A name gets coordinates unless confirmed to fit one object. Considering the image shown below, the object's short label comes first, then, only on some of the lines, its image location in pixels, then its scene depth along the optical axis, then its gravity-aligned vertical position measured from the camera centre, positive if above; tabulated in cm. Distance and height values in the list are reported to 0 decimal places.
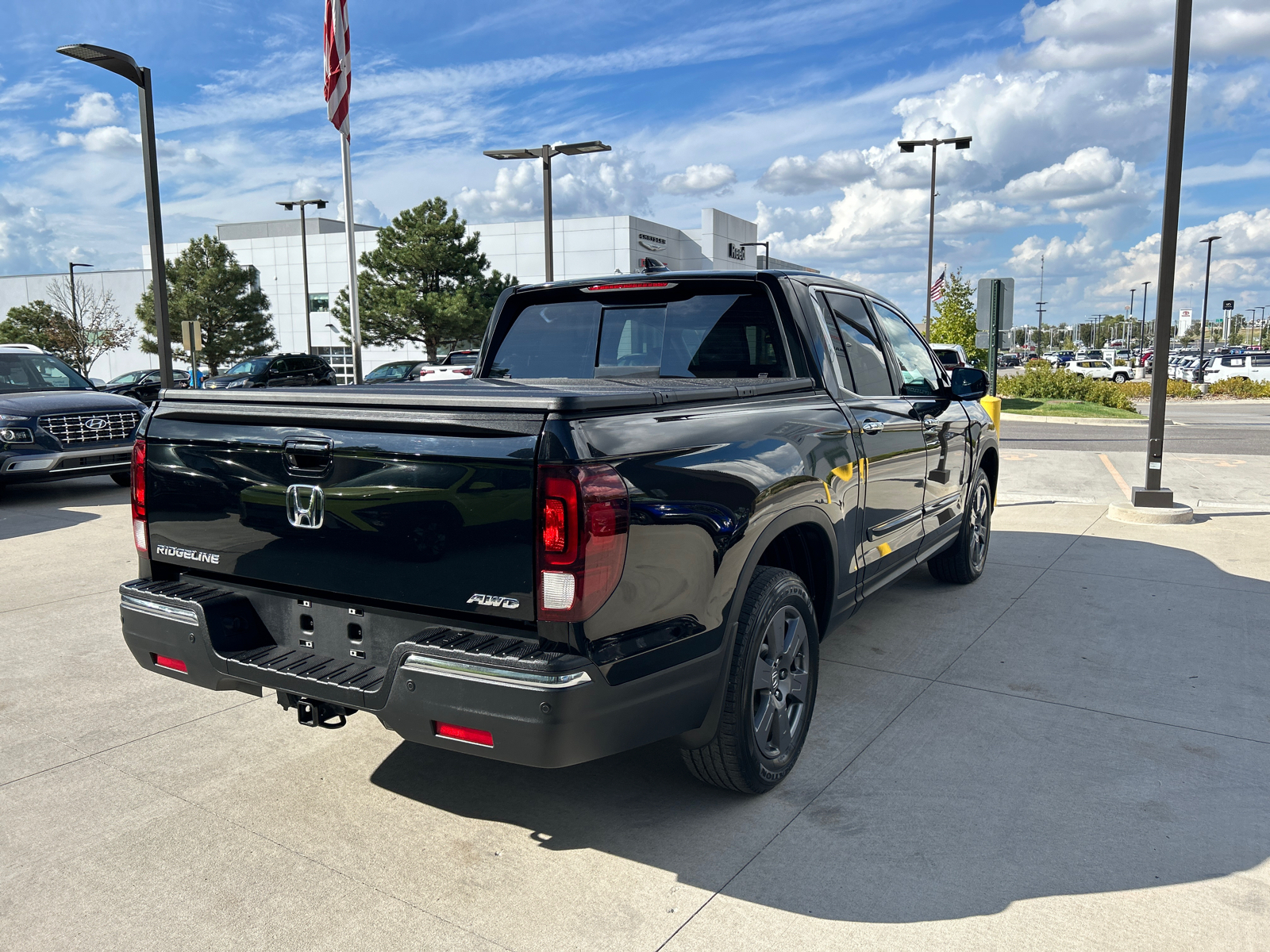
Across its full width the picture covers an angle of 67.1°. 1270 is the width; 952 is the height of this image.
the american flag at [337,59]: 1508 +466
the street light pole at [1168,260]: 908 +85
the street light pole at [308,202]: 4244 +672
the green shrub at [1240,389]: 3816 -165
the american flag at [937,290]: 3384 +210
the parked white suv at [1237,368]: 4301 -93
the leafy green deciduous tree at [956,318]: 3219 +106
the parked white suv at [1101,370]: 4825 -118
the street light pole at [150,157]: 1309 +282
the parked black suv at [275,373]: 2902 -61
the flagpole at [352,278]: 1706 +139
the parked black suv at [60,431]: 997 -82
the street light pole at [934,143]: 3005 +647
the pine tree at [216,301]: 4784 +261
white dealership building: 5600 +585
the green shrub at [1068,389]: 2831 -122
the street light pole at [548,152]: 2169 +455
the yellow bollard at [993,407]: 797 -48
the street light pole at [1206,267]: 5656 +503
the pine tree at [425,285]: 4166 +300
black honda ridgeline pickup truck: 259 -60
